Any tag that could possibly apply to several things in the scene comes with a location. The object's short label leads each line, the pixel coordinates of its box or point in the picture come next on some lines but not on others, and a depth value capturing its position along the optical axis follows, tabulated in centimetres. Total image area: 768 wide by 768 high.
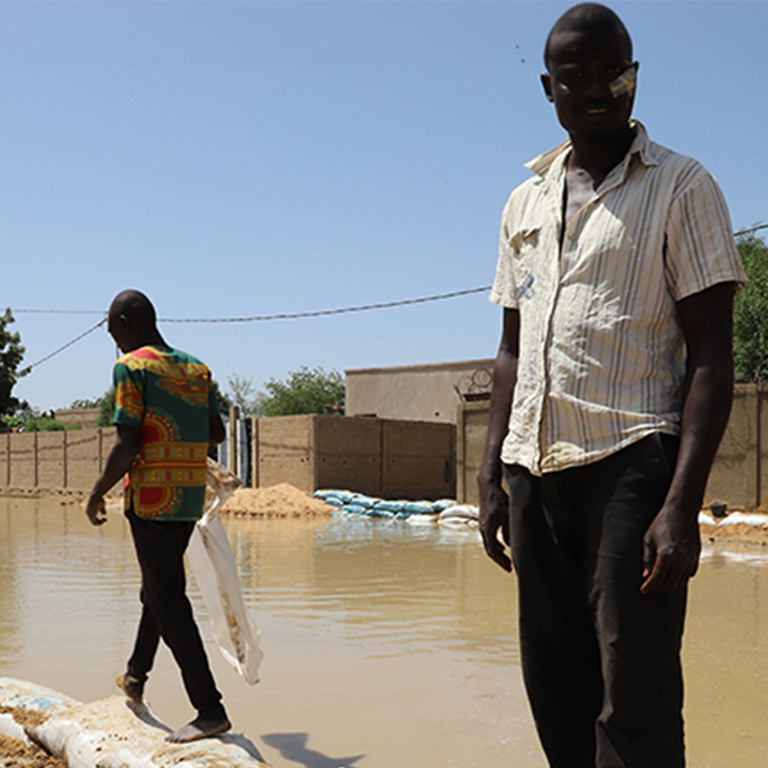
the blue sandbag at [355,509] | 1825
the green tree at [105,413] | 4750
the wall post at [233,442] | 2319
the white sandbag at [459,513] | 1522
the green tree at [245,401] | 6556
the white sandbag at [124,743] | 293
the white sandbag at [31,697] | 354
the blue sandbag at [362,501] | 1831
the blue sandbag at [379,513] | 1752
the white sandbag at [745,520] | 1245
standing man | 173
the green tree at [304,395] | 5988
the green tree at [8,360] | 4000
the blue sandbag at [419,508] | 1711
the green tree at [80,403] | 8826
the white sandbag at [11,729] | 352
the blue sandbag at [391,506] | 1752
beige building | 3162
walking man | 331
